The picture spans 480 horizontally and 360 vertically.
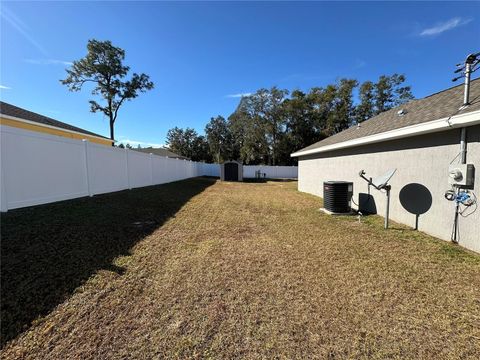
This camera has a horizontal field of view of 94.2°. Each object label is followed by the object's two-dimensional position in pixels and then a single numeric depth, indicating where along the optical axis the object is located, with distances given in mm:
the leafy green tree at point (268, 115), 36250
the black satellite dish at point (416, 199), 5266
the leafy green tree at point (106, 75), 21984
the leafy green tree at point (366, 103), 32344
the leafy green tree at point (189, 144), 49531
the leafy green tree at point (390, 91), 31484
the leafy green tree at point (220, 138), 48406
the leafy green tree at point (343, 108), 33406
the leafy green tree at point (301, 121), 35094
